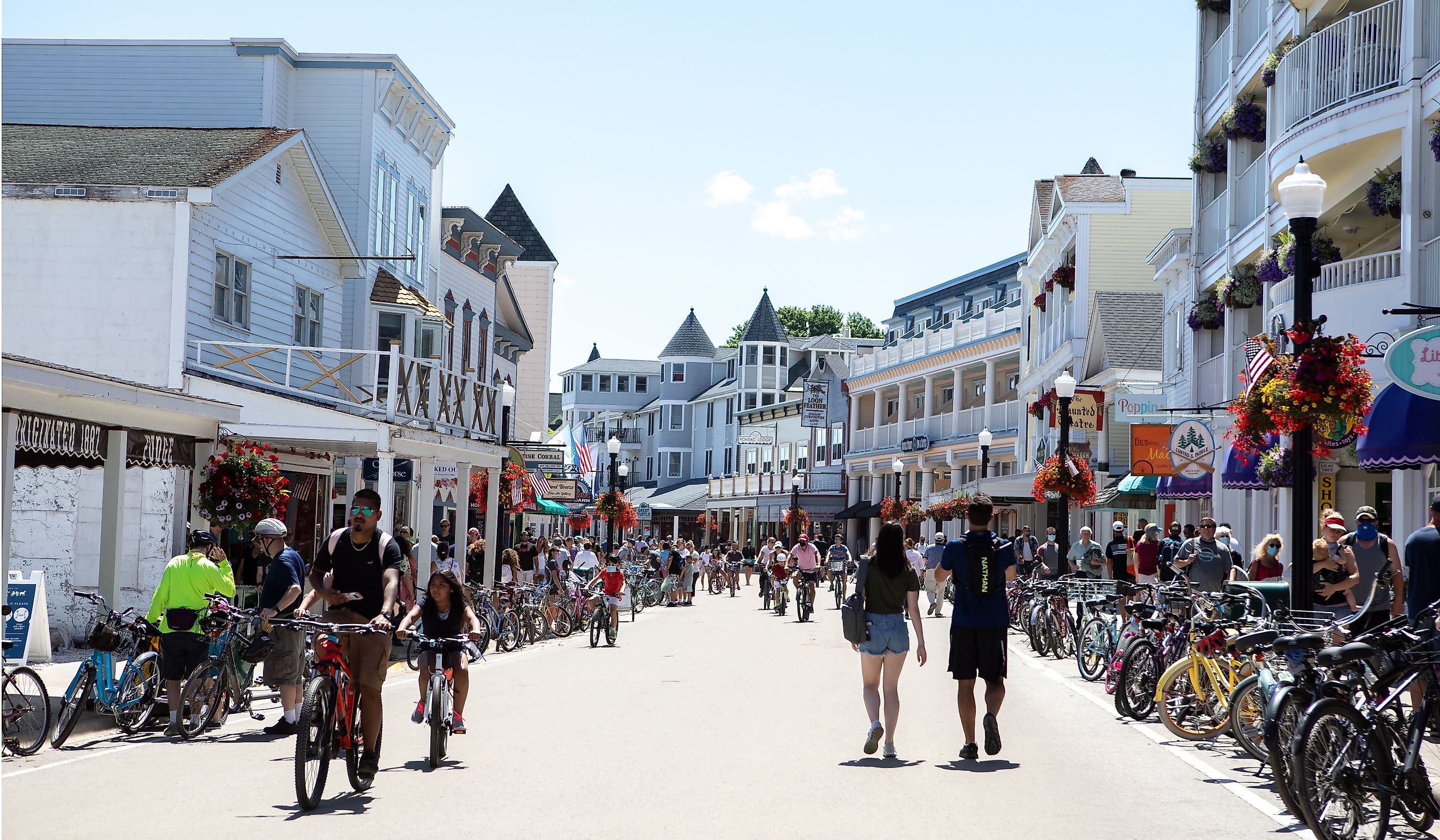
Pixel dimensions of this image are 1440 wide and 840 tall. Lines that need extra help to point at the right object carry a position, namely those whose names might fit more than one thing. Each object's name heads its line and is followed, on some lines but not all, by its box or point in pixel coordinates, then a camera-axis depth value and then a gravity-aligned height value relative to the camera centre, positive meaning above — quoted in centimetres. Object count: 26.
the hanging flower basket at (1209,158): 2988 +702
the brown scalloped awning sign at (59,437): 1508 +52
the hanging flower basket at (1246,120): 2708 +700
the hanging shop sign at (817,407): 7788 +513
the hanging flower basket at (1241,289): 2734 +410
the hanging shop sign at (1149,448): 2905 +132
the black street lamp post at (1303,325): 1243 +169
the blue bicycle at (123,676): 1188 -145
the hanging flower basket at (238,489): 1841 +5
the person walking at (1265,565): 1714 -48
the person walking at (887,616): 1130 -76
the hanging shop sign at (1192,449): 2391 +108
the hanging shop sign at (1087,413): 3594 +244
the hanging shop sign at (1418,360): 1485 +158
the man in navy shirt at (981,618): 1102 -74
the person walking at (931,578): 3194 -152
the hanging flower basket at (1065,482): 2902 +65
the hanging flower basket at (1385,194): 2081 +444
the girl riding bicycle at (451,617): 1165 -90
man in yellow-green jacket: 1227 -97
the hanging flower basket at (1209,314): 3003 +399
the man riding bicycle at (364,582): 949 -53
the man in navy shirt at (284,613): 1248 -95
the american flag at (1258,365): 1534 +164
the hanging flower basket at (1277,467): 2191 +77
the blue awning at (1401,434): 1708 +102
